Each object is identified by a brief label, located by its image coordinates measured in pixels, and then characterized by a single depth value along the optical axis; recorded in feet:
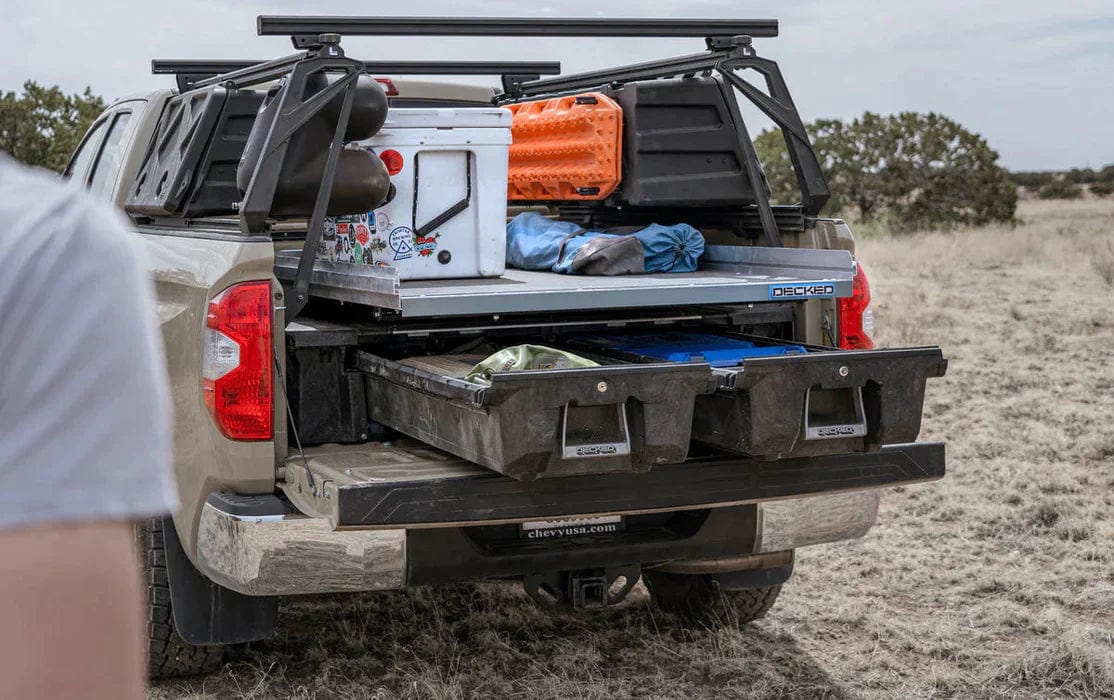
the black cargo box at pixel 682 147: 16.26
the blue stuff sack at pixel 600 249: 15.67
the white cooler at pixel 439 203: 14.47
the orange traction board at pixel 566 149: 16.44
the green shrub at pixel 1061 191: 177.06
